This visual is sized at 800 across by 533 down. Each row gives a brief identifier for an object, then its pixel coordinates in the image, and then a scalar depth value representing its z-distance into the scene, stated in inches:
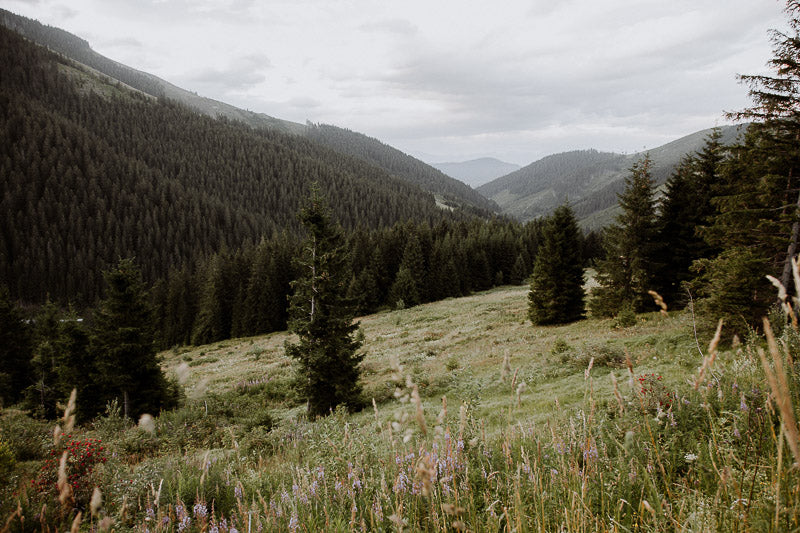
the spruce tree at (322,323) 547.0
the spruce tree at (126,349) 641.6
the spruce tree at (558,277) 1034.1
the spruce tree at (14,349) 1205.5
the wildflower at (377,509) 102.4
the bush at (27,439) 338.6
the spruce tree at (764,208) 405.7
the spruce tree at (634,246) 853.8
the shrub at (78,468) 185.9
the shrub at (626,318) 736.0
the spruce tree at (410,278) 2289.6
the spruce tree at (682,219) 877.8
